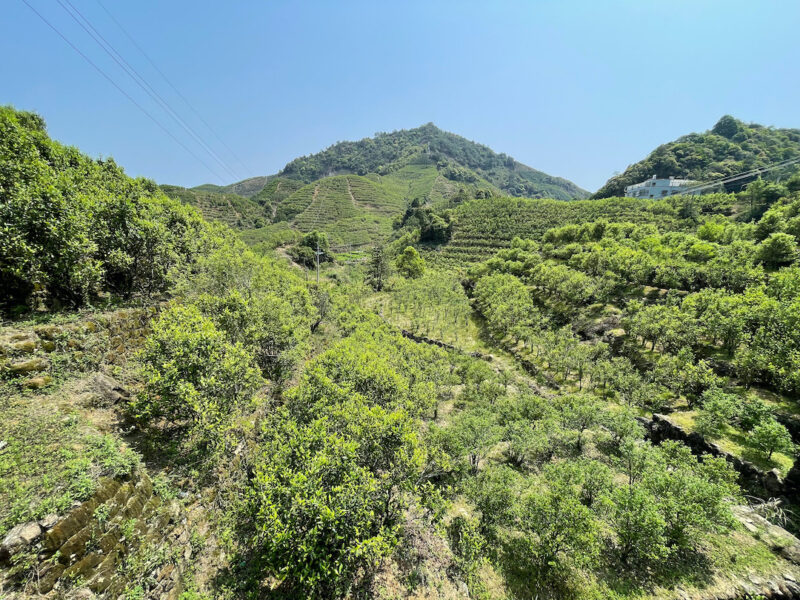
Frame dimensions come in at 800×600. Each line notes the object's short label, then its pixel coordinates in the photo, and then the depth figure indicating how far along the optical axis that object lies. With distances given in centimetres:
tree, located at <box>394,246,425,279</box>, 6675
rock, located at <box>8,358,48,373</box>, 982
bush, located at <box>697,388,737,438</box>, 1769
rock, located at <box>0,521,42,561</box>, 614
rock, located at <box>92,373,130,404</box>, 1120
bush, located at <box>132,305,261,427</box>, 1078
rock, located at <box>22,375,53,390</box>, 983
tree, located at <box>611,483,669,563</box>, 1093
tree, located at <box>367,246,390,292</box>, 6569
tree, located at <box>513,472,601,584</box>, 1080
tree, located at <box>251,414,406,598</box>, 823
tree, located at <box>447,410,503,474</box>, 1545
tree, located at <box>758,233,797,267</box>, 2984
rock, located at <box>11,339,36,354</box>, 1023
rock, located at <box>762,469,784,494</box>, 1445
